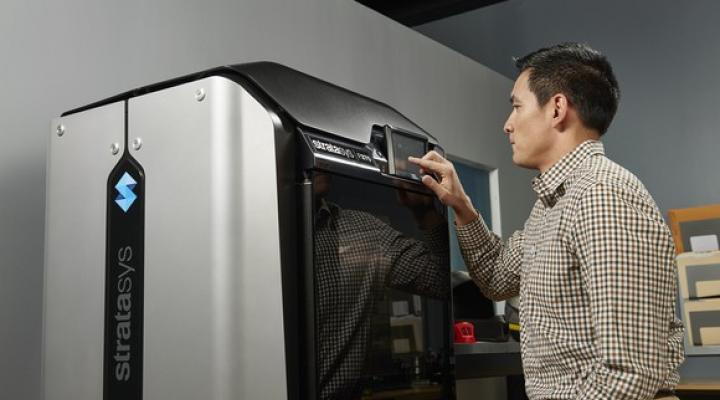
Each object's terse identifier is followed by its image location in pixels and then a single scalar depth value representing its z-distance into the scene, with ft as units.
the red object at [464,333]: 8.09
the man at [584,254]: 4.21
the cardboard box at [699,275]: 12.10
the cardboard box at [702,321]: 12.19
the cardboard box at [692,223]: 12.64
